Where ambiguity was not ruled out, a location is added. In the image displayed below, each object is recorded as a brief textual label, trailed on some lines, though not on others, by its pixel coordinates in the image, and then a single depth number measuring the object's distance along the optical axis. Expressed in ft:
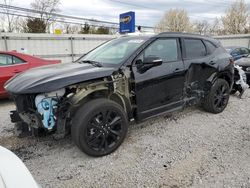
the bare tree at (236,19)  114.42
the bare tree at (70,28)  111.51
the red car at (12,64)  18.26
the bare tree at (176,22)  120.98
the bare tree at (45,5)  107.50
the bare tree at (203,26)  153.95
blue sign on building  45.52
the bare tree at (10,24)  98.63
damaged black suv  9.62
